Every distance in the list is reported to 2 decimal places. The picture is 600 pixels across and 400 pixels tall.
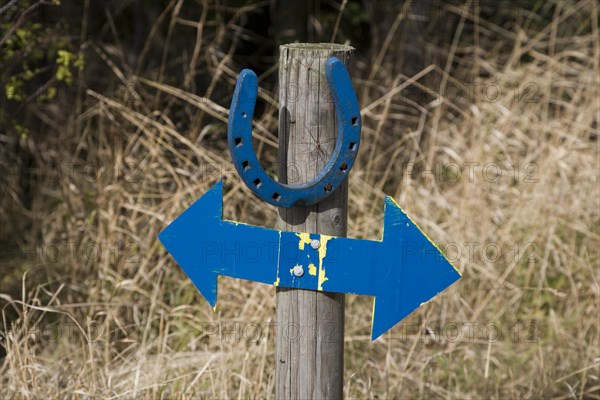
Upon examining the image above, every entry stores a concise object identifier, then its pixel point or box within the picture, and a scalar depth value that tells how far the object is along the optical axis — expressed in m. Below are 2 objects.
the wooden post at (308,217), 3.47
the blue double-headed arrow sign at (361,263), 3.48
